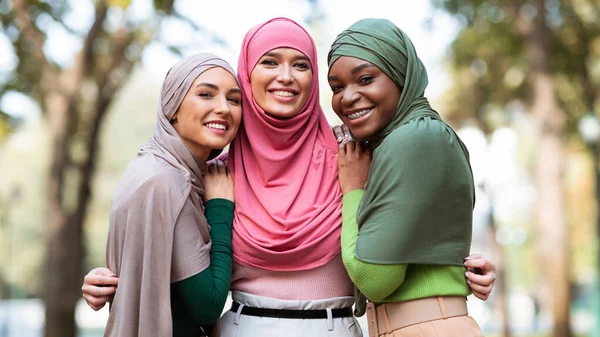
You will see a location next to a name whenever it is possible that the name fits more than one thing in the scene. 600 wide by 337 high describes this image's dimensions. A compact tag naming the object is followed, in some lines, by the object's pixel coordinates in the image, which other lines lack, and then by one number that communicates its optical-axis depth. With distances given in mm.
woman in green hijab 2977
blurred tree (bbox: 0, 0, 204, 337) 8875
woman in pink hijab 3236
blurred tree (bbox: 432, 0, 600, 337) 12008
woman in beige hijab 3109
